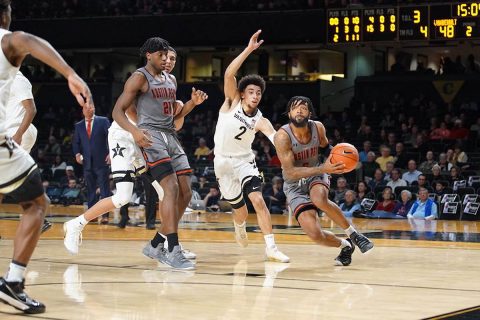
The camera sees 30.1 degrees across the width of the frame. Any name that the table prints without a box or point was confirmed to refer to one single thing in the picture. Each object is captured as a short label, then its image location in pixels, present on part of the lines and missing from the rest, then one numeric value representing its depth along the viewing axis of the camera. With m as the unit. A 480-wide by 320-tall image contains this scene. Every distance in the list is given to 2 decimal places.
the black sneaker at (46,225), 9.41
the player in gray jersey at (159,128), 7.78
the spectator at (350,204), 17.28
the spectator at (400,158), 19.48
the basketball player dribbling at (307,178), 8.17
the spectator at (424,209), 16.34
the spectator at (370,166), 19.30
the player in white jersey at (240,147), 8.66
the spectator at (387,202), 16.98
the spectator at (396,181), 17.80
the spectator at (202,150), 22.80
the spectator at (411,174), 18.27
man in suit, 13.41
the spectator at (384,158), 19.33
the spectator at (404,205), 16.66
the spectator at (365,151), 20.23
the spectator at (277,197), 18.59
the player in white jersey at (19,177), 4.96
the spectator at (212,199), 19.47
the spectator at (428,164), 18.88
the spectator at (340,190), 17.95
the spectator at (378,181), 18.03
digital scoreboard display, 19.86
